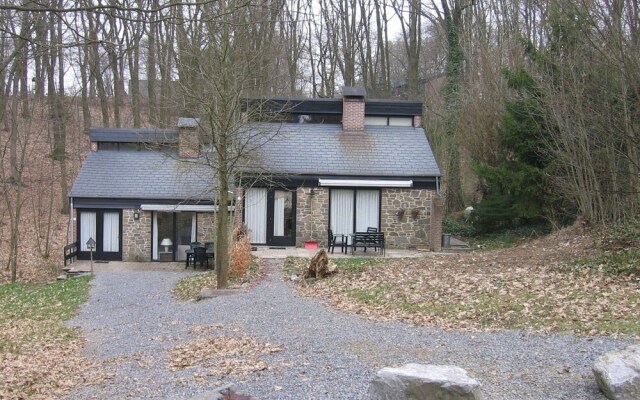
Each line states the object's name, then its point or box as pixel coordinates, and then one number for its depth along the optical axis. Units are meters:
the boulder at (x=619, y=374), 5.15
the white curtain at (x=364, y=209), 21.28
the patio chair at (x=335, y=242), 19.53
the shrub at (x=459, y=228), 24.16
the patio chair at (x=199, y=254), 18.89
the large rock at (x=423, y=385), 4.95
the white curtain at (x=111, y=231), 20.50
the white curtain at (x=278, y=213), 21.34
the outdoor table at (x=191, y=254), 19.00
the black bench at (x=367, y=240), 19.08
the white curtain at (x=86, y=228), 20.47
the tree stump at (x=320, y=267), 14.21
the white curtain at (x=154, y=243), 20.58
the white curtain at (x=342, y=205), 21.31
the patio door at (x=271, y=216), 21.33
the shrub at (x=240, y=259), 15.02
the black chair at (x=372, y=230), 20.03
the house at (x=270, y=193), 20.47
